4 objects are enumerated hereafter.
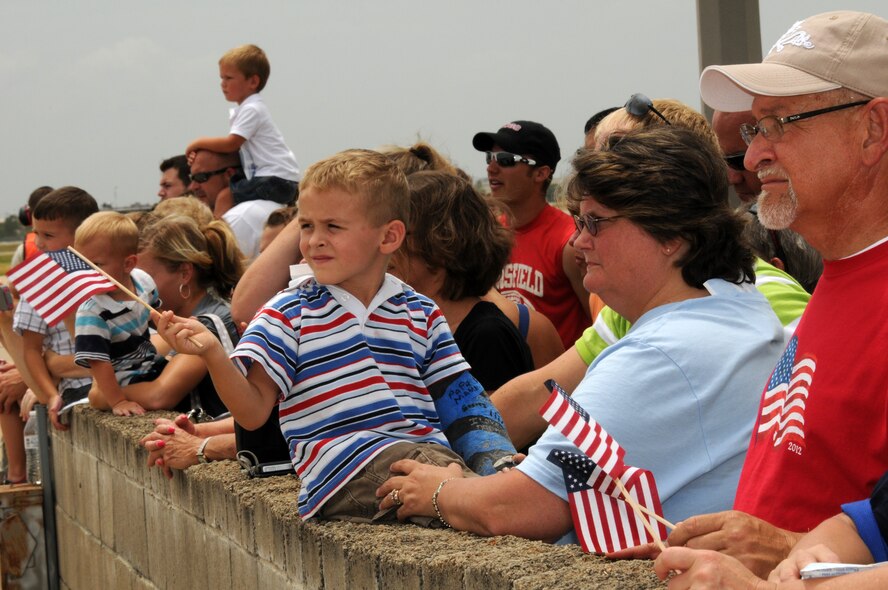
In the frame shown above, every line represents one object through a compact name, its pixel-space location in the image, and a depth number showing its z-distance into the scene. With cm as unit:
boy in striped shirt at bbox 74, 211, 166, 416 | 1077
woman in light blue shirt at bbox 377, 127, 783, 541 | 514
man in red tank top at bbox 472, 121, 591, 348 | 1100
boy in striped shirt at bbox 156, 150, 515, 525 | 619
